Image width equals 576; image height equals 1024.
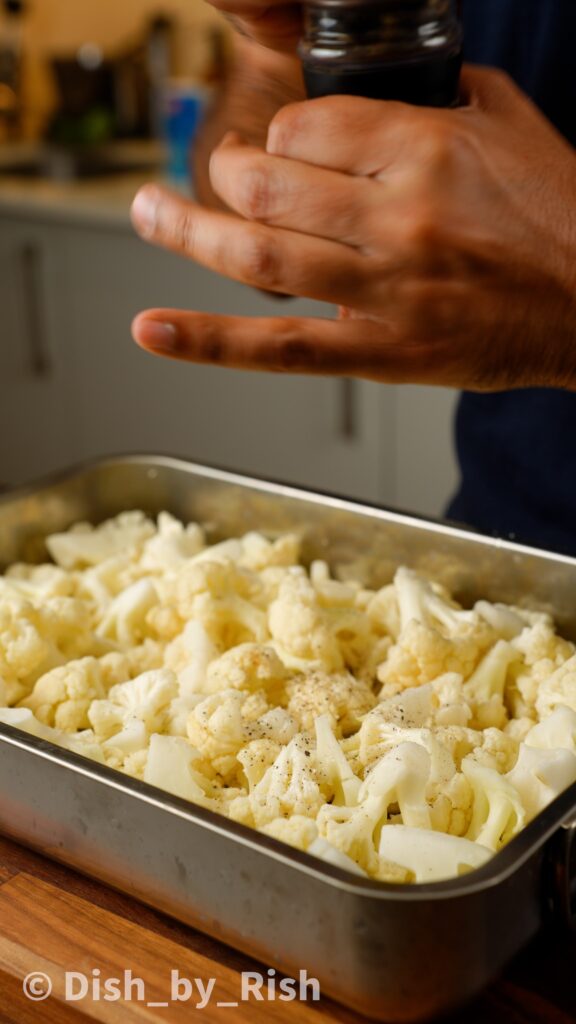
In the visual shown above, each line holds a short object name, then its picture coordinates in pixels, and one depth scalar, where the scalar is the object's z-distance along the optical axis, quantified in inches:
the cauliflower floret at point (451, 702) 34.7
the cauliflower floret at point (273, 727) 33.2
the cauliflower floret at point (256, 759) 31.7
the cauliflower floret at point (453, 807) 30.3
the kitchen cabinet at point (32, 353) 111.3
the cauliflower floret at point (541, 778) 30.5
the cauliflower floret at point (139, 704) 34.9
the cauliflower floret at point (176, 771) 31.0
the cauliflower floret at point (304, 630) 38.1
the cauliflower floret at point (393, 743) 30.9
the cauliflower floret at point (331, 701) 34.8
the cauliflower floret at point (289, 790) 29.9
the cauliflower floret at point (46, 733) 33.1
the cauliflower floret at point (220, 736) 32.6
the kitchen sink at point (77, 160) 118.3
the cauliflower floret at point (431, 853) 27.9
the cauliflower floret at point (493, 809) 29.5
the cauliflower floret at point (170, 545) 45.1
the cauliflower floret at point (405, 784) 29.7
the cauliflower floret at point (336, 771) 31.0
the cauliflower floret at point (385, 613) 41.1
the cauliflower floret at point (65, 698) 35.5
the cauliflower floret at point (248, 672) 35.7
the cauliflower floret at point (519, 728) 34.9
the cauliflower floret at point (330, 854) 27.0
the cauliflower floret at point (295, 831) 28.2
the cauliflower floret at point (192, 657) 37.0
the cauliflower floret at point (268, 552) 45.2
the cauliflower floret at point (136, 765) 32.3
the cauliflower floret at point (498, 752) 32.1
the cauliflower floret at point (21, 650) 36.8
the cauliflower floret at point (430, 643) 37.0
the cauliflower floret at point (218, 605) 39.7
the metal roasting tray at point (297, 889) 24.9
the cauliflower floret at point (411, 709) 33.8
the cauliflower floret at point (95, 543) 47.3
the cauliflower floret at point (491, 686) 35.9
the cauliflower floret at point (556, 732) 32.6
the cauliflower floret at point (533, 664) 36.8
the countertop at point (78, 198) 103.4
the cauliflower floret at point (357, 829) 28.3
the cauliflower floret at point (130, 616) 41.4
